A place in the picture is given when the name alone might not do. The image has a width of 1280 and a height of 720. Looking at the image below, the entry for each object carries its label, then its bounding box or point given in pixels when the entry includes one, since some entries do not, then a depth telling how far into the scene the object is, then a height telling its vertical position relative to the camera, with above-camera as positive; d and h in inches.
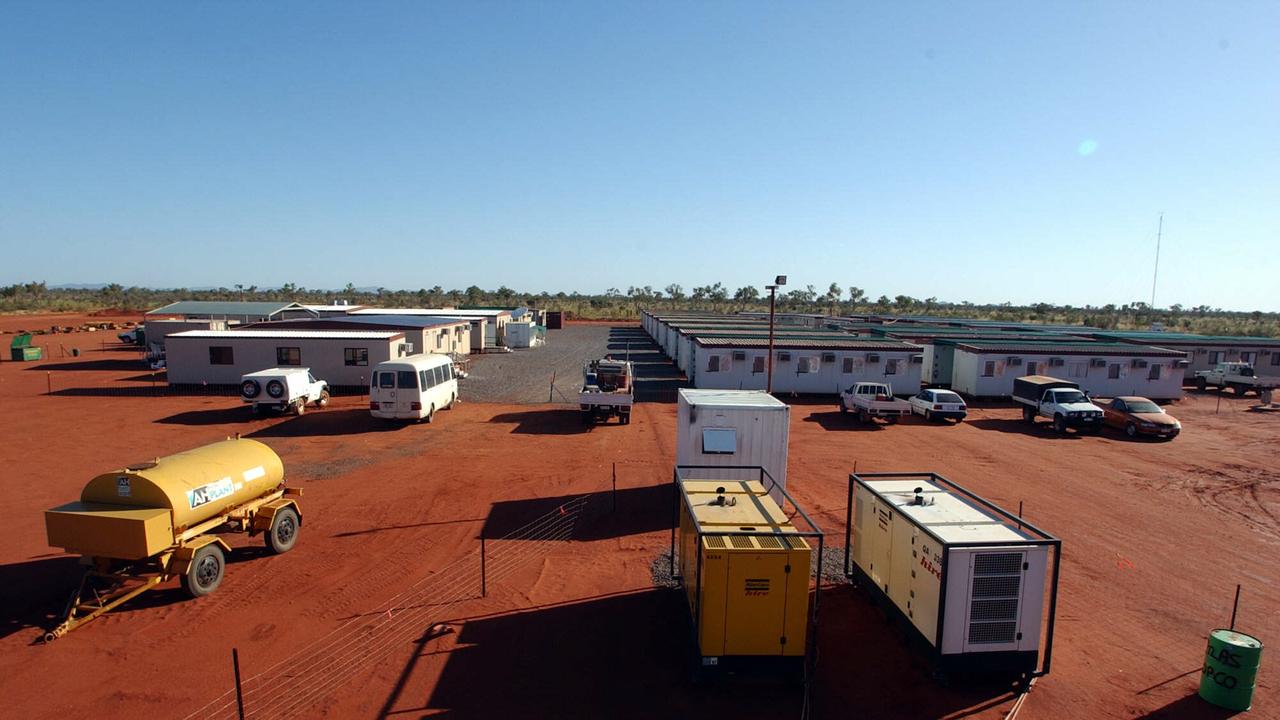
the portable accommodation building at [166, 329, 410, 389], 1327.5 -137.7
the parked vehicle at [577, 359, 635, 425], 1051.9 -166.4
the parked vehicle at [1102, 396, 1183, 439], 1045.8 -191.5
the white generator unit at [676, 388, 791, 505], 616.1 -134.4
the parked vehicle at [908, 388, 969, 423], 1154.0 -191.6
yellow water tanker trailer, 409.4 -159.5
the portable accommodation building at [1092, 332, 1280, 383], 1759.4 -123.2
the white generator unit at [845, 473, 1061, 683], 350.0 -162.5
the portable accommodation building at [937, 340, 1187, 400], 1435.8 -147.0
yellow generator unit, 351.9 -167.7
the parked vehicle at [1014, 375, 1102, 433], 1073.5 -176.4
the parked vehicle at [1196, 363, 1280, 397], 1547.7 -180.0
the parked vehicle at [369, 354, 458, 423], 1004.6 -157.4
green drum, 341.1 -196.2
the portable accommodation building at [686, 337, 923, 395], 1391.5 -144.4
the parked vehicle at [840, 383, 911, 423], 1131.9 -184.9
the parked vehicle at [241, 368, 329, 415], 1067.3 -171.8
